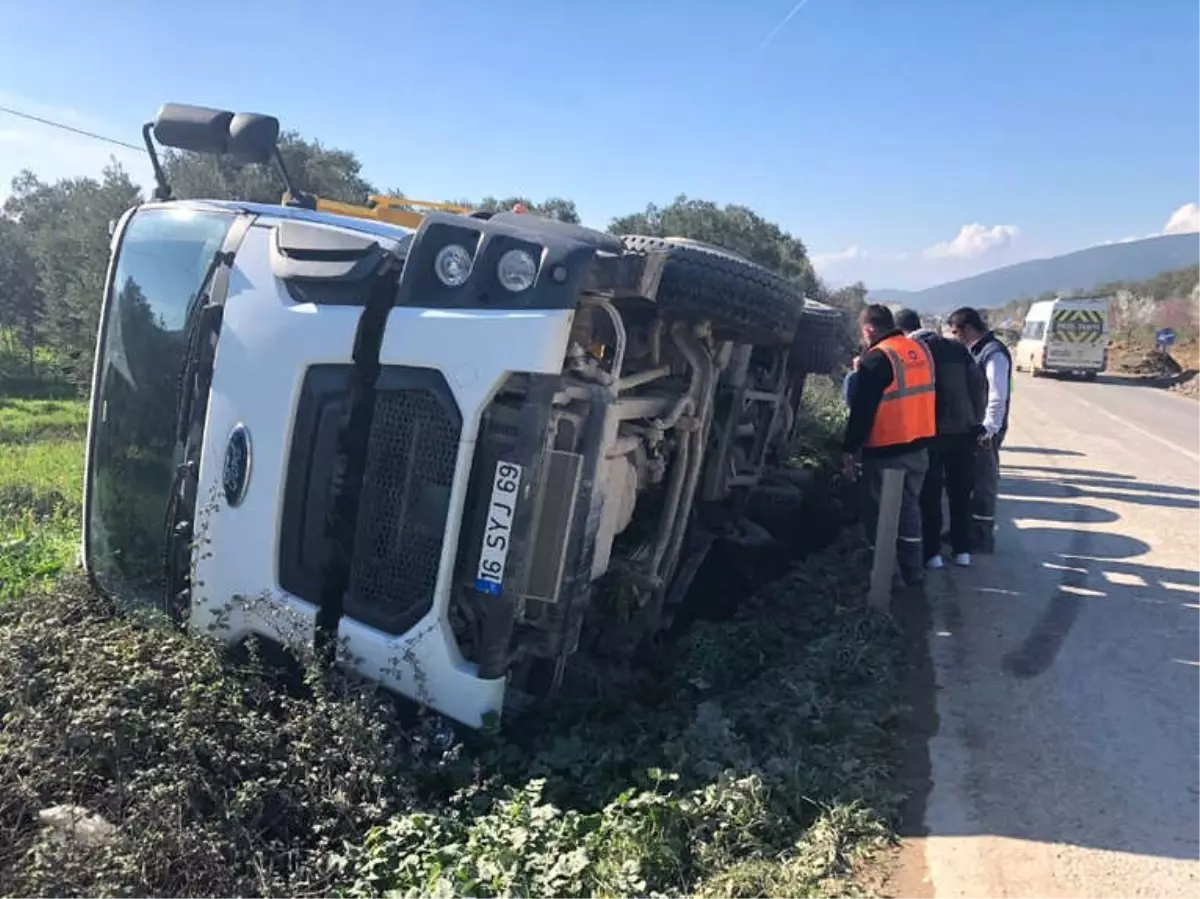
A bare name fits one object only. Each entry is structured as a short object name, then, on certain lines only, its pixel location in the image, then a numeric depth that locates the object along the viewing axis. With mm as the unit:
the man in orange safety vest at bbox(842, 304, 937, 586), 5410
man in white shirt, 6277
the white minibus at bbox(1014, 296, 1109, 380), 28062
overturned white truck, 3148
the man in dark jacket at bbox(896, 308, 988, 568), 6023
